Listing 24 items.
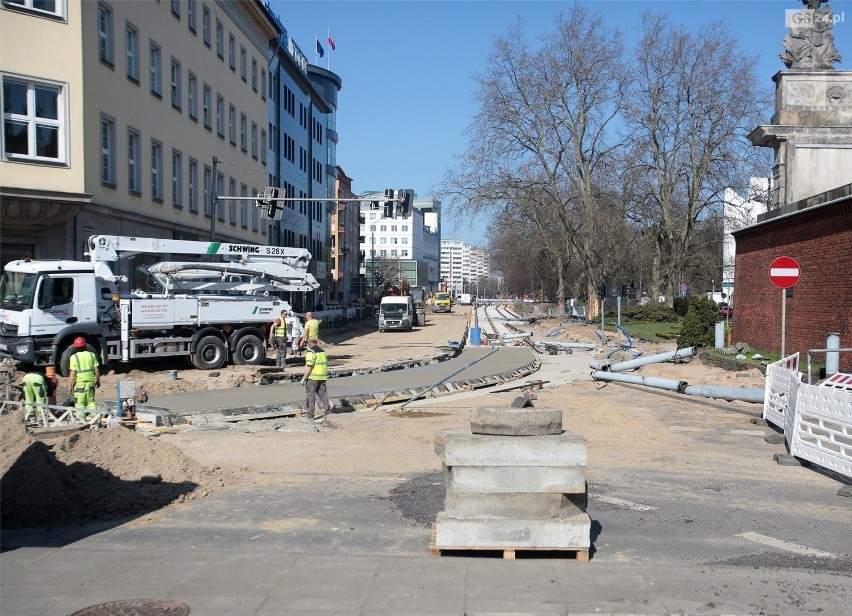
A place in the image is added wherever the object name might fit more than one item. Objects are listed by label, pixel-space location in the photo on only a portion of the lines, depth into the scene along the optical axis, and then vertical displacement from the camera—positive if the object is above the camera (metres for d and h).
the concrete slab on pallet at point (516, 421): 6.55 -1.07
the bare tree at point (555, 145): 50.09 +9.41
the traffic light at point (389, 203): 29.12 +3.15
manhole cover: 5.45 -2.20
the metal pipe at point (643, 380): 19.50 -2.34
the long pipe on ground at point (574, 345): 36.31 -2.46
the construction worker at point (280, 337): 25.48 -1.52
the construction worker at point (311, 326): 18.35 -0.91
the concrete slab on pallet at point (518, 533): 6.45 -1.96
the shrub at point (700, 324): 28.55 -1.17
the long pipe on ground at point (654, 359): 24.72 -2.17
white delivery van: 53.62 -1.63
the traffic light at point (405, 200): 28.83 +3.22
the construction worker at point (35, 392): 12.77 -1.75
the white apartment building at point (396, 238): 169.50 +11.51
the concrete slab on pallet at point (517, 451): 6.45 -1.29
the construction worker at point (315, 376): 14.80 -1.61
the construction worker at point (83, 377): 13.74 -1.54
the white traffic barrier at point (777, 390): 13.40 -1.72
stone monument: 24.94 +5.25
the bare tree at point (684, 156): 50.78 +8.93
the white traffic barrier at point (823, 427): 9.93 -1.77
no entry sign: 17.03 +0.42
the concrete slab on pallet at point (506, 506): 6.52 -1.76
